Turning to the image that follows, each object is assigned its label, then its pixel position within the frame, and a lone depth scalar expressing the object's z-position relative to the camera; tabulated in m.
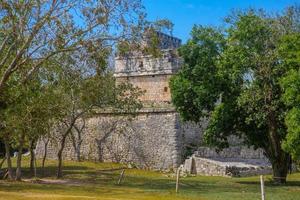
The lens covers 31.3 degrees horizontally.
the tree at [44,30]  21.25
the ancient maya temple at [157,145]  36.69
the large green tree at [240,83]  26.83
